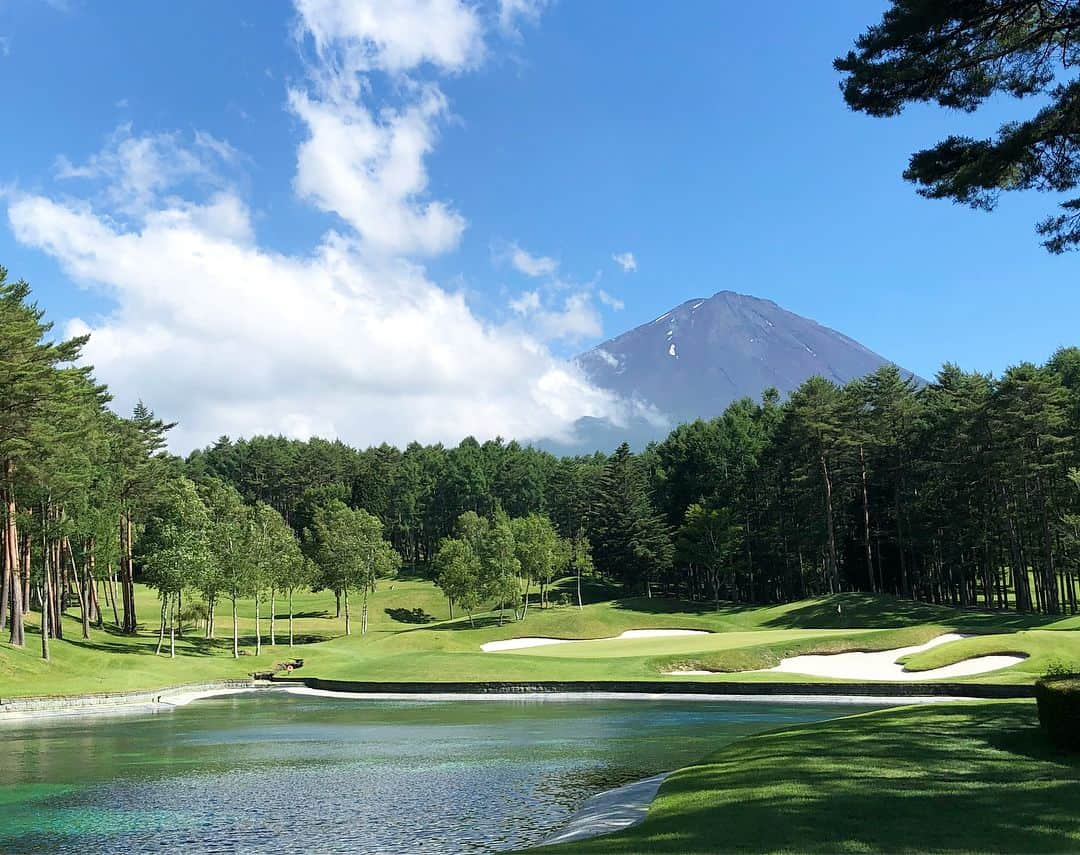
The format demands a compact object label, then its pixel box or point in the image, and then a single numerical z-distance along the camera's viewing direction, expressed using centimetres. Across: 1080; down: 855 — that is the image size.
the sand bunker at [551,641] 6231
